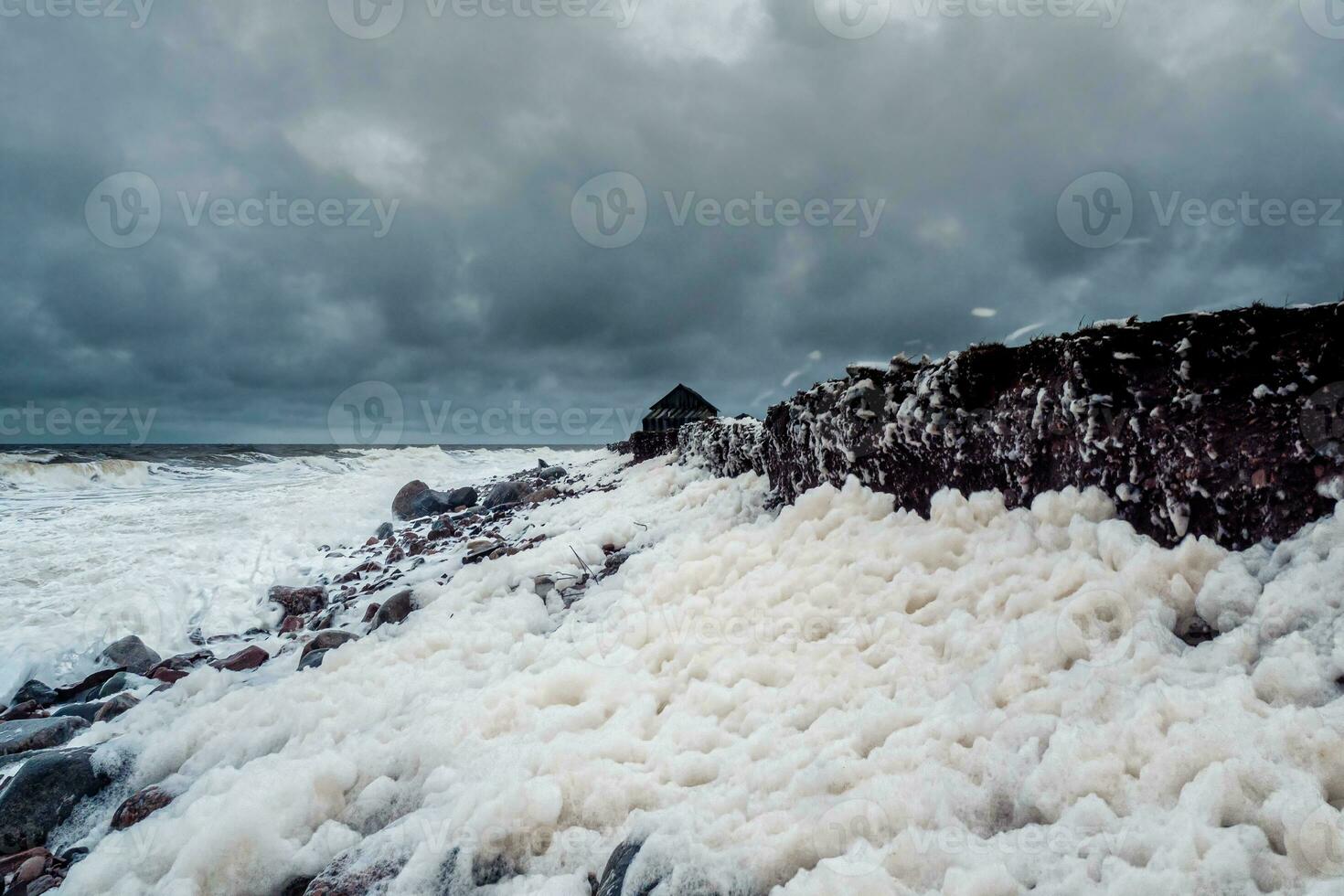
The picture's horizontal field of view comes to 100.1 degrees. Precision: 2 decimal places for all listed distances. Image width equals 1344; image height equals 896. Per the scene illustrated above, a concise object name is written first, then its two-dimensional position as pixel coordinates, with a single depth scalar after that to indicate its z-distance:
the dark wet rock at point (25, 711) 5.45
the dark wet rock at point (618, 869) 2.24
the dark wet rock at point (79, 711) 5.08
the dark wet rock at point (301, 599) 8.30
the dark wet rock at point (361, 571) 9.58
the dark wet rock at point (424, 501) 16.53
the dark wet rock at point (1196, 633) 2.45
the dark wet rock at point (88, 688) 5.93
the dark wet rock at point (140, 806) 3.33
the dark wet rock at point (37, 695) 5.90
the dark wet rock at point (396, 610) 6.25
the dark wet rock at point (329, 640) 5.79
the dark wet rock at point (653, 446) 19.80
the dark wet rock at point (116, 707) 4.89
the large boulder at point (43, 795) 3.35
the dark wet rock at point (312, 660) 5.37
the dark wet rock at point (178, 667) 6.00
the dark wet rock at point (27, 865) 3.02
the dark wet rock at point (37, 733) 4.42
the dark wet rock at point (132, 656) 6.58
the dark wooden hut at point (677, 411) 25.64
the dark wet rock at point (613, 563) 6.17
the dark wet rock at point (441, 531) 11.83
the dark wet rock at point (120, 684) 5.79
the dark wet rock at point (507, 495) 16.23
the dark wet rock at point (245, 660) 5.93
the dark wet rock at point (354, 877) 2.53
